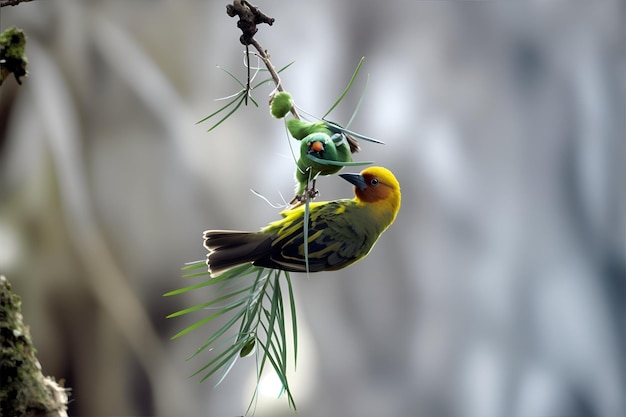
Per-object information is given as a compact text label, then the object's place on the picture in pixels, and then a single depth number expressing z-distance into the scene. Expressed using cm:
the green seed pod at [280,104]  548
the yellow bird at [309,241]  547
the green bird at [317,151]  545
